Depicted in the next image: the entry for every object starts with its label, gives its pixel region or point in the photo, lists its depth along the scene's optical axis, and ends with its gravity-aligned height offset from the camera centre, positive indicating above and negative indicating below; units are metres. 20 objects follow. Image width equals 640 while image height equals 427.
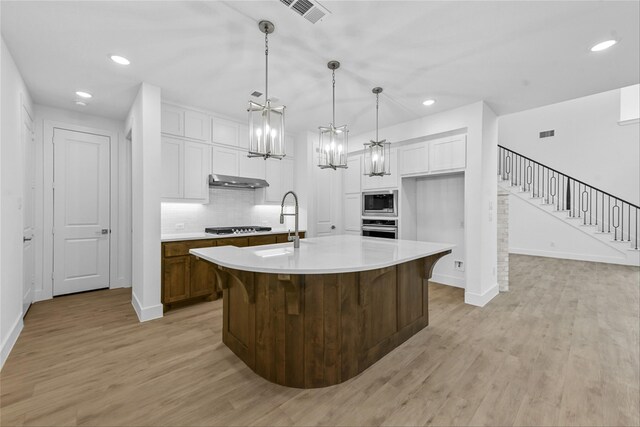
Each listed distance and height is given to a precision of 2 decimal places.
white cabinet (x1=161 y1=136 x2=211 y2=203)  3.83 +0.60
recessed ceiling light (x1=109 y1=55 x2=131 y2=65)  2.73 +1.53
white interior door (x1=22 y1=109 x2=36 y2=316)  3.27 +0.01
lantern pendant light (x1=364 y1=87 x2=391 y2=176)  3.09 +0.62
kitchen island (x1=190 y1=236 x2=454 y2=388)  1.95 -0.76
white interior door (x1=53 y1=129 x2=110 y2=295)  4.12 -0.01
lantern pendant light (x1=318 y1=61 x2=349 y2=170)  2.79 +0.69
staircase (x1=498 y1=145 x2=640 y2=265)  6.70 +0.33
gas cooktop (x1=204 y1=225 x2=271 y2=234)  4.08 -0.28
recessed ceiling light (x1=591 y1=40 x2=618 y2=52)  2.47 +1.54
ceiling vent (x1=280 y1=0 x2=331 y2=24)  1.96 +1.50
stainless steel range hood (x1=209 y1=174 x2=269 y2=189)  4.22 +0.49
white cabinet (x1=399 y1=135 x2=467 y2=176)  4.10 +0.92
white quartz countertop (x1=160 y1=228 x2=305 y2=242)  3.54 -0.33
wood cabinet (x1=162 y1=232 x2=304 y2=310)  3.51 -0.83
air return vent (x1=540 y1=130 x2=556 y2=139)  7.95 +2.34
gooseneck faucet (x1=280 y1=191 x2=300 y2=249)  2.53 -0.27
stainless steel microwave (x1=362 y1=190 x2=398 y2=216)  5.02 +0.19
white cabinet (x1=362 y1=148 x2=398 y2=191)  5.01 +0.62
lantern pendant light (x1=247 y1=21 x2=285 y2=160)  2.22 +0.70
